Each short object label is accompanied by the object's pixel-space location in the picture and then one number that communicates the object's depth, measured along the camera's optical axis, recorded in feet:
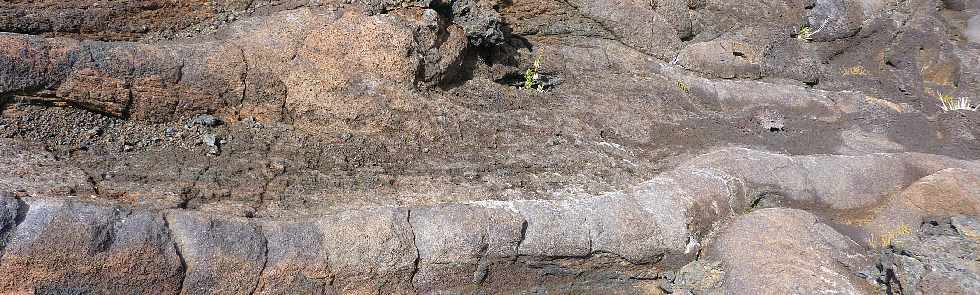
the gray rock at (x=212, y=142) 12.49
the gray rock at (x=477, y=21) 16.99
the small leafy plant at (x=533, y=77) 17.66
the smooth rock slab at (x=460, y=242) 10.85
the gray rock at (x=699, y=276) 12.51
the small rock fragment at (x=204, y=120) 12.93
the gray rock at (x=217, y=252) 9.41
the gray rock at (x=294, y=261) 9.88
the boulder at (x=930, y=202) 14.85
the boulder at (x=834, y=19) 25.68
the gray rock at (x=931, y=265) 11.89
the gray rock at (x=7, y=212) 8.28
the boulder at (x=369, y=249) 10.28
